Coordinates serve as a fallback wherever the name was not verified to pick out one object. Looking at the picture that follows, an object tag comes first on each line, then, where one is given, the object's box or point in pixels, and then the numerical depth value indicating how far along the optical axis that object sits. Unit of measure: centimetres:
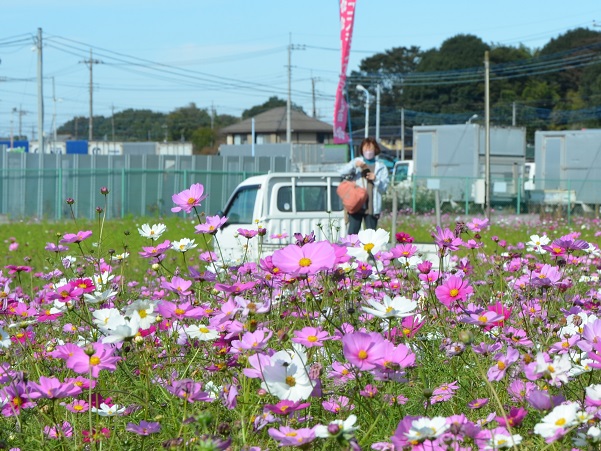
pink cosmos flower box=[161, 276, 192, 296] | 511
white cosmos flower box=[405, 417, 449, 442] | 314
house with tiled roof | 17420
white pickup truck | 2010
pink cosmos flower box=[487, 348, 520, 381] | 401
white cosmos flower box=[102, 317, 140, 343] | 387
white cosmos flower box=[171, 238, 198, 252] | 582
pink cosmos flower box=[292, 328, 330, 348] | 393
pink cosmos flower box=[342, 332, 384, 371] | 363
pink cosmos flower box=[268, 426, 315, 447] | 317
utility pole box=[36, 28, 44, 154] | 6837
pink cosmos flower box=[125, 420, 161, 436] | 394
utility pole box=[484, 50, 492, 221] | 4299
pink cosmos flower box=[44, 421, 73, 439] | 428
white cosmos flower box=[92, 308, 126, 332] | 404
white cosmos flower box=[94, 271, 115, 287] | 582
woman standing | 1693
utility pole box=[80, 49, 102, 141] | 14568
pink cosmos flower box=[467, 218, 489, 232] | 686
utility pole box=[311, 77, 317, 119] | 16365
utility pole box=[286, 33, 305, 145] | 10009
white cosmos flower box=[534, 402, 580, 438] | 312
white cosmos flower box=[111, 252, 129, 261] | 653
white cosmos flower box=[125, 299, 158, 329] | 432
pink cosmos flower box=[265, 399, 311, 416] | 354
